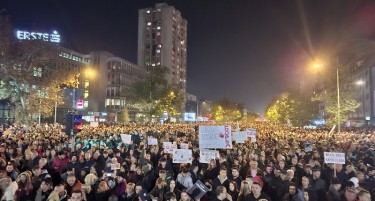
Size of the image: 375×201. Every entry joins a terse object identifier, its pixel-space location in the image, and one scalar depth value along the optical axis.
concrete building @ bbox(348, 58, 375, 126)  67.06
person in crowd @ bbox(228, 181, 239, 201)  8.81
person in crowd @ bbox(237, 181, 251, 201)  8.05
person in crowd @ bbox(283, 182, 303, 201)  8.29
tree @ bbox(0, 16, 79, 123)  28.76
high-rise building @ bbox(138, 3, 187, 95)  143.25
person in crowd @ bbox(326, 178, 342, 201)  8.46
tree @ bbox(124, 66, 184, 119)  69.88
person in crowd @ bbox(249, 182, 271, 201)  7.80
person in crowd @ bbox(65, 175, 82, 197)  8.96
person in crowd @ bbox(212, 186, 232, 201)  7.74
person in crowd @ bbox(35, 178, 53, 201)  8.06
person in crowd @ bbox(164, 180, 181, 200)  8.58
